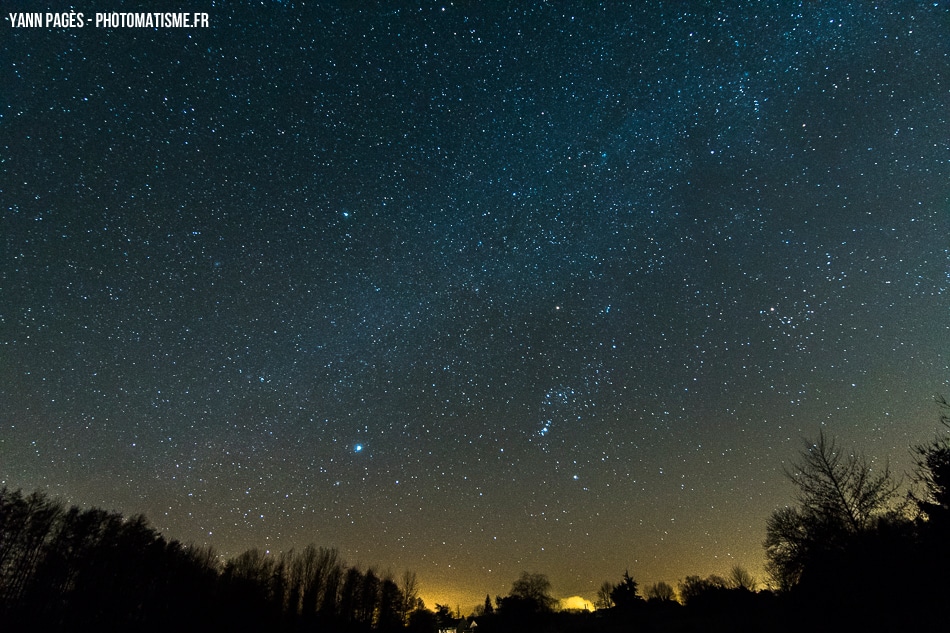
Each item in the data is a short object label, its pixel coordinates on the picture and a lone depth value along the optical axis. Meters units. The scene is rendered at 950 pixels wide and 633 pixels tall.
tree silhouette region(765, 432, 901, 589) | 20.59
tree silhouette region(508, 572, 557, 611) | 99.88
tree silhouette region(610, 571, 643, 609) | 72.40
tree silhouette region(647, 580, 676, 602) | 124.20
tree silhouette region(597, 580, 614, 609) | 128.50
